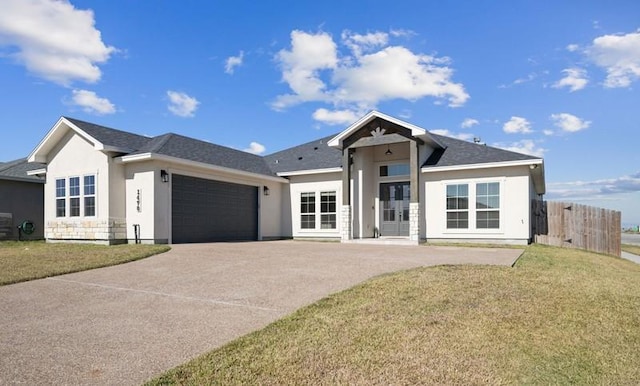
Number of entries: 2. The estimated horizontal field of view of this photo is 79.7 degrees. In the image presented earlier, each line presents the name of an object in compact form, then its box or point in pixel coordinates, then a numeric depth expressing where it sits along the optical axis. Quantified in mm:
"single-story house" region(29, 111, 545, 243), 14227
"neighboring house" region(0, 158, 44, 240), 18109
